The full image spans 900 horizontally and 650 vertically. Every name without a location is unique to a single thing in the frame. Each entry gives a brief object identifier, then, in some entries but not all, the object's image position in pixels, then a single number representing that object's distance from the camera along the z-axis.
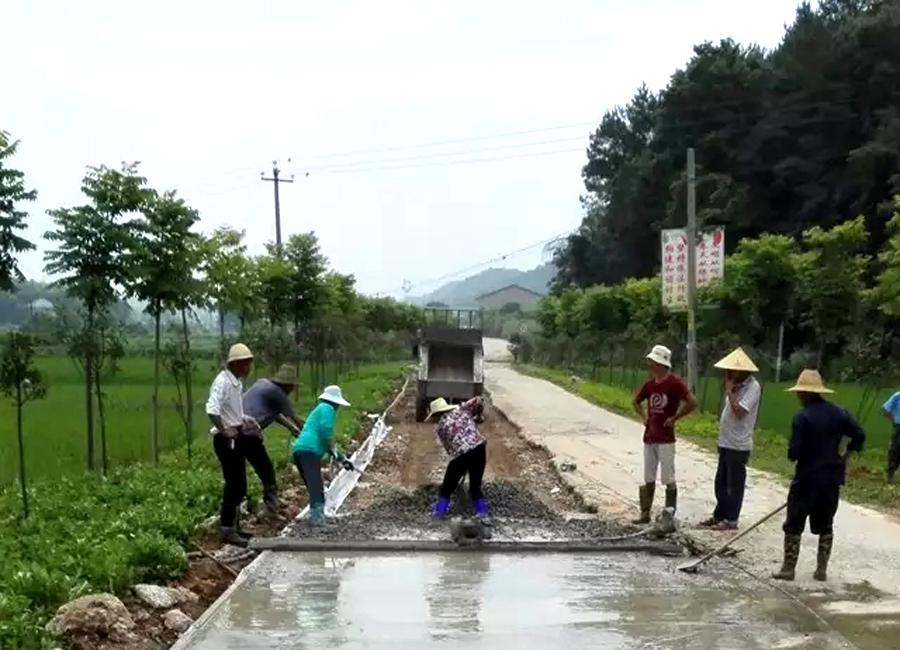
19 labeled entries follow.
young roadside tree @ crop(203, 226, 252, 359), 18.88
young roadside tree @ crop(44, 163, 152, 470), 13.98
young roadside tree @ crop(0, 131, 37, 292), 12.16
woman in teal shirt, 11.31
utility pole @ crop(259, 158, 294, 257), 46.88
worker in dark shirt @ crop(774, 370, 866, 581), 9.26
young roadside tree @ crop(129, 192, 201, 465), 14.91
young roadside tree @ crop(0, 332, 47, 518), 11.71
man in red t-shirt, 11.62
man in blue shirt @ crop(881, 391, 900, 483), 15.80
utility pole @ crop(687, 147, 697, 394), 25.20
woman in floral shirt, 11.34
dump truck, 28.12
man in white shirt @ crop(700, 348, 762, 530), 11.44
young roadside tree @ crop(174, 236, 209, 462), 15.98
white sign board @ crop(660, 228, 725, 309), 26.23
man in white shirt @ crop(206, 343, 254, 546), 10.53
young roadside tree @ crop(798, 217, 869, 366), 22.33
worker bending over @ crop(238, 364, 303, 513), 12.20
